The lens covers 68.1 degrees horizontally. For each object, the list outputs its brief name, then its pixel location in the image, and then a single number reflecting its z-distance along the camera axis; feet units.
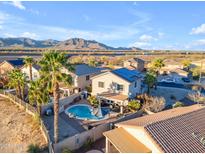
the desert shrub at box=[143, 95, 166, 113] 81.92
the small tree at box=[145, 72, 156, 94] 97.32
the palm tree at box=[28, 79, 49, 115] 70.59
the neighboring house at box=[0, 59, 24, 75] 133.83
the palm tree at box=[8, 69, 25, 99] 87.72
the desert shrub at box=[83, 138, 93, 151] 60.90
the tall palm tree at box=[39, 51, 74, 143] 54.29
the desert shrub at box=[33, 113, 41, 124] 72.87
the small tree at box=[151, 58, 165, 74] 116.38
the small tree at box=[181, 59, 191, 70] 180.03
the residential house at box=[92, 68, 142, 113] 89.14
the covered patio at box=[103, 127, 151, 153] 46.85
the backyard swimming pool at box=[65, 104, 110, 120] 80.31
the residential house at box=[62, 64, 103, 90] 102.15
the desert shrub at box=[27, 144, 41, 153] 57.17
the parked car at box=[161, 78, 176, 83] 144.69
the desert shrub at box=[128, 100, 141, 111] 83.47
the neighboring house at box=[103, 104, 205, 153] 42.73
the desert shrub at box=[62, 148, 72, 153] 54.63
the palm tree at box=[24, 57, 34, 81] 100.15
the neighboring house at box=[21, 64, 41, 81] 119.73
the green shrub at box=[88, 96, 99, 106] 90.04
